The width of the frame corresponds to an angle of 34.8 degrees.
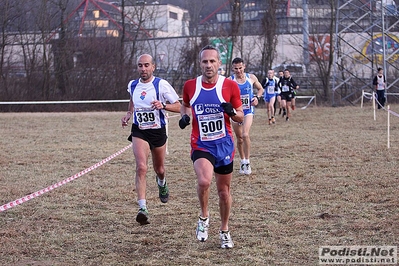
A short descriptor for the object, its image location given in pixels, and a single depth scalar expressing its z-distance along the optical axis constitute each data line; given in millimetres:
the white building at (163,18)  42375
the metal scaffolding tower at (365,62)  35031
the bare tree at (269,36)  41031
